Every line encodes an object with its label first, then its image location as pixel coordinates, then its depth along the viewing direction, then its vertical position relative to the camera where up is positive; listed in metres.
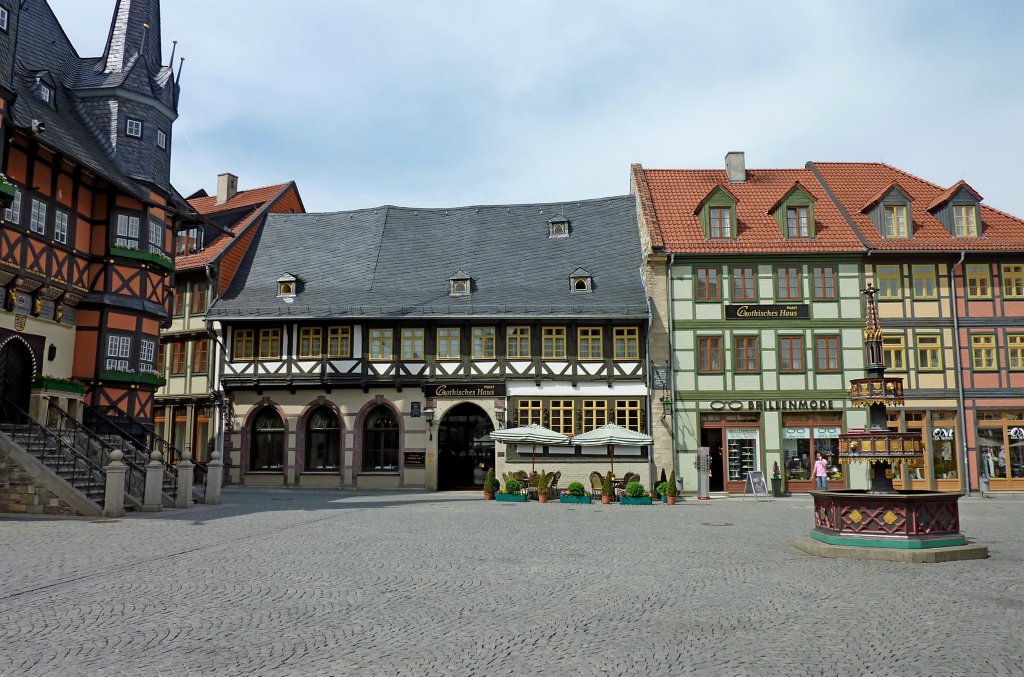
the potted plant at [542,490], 26.02 -1.38
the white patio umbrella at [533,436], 27.88 +0.26
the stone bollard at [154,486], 20.34 -1.05
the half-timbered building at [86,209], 22.16 +6.64
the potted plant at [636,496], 24.91 -1.49
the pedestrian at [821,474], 28.44 -0.93
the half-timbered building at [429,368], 31.12 +2.76
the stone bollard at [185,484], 21.69 -1.06
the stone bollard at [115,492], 18.66 -1.09
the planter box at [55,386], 22.33 +1.46
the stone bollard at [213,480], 23.00 -1.01
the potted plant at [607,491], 25.33 -1.39
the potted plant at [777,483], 30.02 -1.31
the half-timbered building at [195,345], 33.62 +3.92
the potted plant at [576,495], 25.44 -1.50
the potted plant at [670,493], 25.17 -1.40
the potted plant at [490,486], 26.56 -1.31
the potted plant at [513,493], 26.38 -1.51
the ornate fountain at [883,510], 12.79 -0.98
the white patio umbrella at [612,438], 27.33 +0.21
